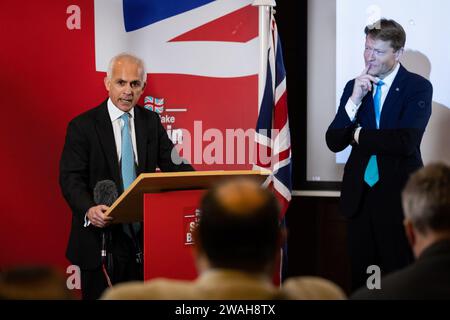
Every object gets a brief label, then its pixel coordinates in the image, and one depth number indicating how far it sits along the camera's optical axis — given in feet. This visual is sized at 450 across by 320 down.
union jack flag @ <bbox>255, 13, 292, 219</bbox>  18.80
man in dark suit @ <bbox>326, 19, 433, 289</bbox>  17.13
